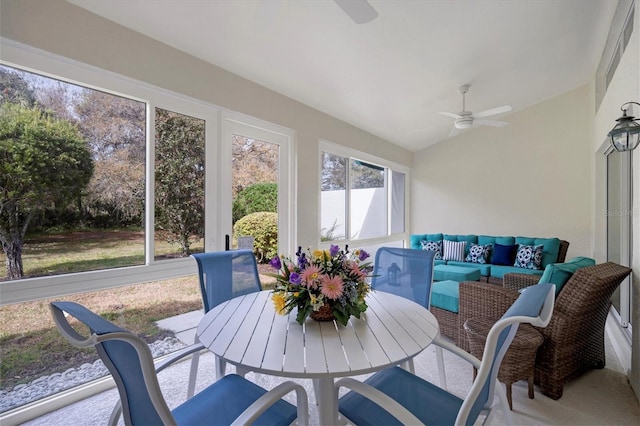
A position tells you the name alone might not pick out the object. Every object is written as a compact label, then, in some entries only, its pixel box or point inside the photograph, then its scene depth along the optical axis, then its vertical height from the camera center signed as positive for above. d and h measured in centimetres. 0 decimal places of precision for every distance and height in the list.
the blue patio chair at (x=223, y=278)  177 -45
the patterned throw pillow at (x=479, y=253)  502 -68
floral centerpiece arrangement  135 -33
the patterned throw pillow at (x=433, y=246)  546 -60
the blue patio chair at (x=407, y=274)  207 -45
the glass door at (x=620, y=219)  293 -7
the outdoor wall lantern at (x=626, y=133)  207 +55
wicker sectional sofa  454 -56
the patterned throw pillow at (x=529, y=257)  453 -67
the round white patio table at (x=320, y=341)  108 -54
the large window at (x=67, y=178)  182 +23
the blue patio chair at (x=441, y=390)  101 -70
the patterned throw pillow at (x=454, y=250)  523 -65
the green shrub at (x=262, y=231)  308 -20
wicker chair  202 -76
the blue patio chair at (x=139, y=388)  83 -53
